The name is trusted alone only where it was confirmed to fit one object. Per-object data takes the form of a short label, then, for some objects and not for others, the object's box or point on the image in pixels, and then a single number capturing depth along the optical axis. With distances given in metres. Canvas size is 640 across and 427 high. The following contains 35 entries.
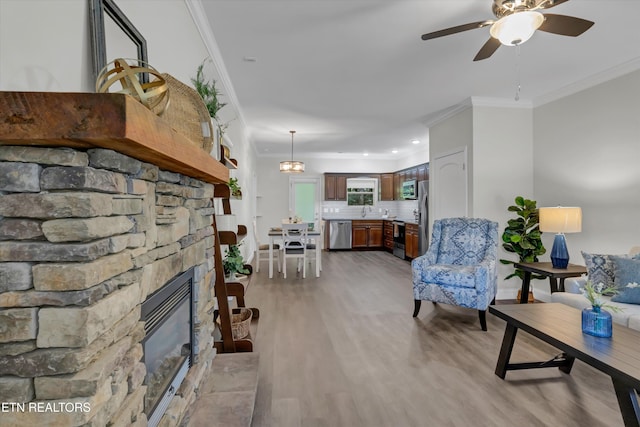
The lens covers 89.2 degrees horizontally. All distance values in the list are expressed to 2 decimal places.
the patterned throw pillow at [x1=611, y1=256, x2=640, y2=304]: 2.53
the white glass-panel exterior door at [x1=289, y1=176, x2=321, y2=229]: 8.91
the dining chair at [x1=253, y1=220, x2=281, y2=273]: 5.69
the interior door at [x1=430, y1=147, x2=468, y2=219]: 4.55
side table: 3.25
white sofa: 2.31
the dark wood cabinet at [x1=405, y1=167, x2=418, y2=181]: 7.17
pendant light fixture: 6.42
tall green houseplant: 3.87
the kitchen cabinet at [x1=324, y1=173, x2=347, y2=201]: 8.81
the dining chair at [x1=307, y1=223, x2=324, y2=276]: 5.47
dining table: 5.44
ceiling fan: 1.75
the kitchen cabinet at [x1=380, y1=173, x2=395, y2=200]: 8.85
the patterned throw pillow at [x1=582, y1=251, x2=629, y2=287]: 2.71
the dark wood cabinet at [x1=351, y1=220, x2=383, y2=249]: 8.58
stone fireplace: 0.69
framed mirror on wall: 1.10
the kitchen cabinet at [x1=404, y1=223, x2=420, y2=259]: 6.54
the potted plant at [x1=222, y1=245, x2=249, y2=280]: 3.05
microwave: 7.05
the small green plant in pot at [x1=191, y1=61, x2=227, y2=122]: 2.09
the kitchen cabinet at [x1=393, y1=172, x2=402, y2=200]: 8.34
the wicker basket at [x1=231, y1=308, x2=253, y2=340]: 2.74
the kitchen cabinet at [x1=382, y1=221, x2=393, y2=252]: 8.11
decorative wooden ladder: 2.29
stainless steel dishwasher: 8.49
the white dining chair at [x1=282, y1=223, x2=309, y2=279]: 5.29
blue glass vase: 1.90
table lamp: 3.29
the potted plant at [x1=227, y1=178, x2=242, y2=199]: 3.05
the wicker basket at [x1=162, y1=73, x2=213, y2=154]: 1.25
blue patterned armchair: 3.19
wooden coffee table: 1.55
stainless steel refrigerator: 5.95
